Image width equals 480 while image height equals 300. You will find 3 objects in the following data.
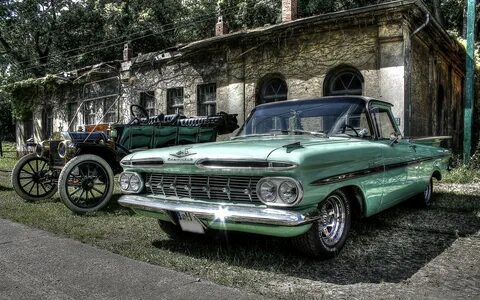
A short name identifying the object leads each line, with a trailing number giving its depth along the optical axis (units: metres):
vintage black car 5.97
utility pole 11.02
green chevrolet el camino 3.01
